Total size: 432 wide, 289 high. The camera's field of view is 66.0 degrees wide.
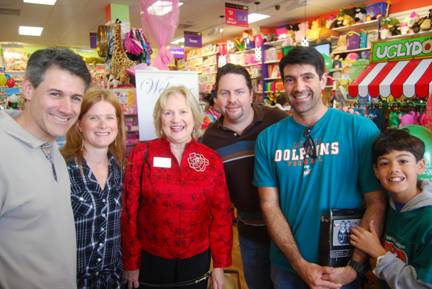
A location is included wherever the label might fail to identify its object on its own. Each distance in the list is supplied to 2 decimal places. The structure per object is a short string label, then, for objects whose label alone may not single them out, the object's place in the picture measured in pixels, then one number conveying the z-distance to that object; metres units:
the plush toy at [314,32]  8.66
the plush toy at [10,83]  7.51
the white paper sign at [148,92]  2.62
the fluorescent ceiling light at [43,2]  7.50
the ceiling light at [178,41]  13.08
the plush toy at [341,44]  7.76
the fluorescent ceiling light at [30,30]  10.33
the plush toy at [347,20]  7.70
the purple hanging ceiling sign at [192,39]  10.55
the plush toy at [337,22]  7.93
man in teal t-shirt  1.55
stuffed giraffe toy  3.01
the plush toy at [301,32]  9.38
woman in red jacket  1.78
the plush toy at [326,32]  8.36
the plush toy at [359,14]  7.54
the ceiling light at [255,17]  9.41
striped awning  2.45
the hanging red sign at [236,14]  7.56
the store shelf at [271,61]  9.24
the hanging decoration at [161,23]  2.95
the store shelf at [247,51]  10.11
